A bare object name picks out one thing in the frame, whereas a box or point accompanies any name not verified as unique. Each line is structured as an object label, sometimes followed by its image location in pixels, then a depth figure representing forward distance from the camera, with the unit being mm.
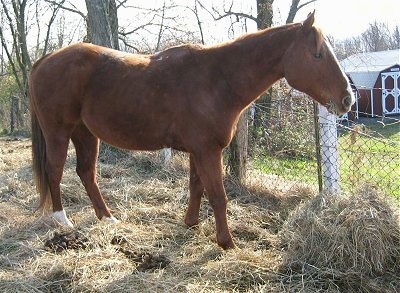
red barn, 22561
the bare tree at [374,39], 51375
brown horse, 3375
